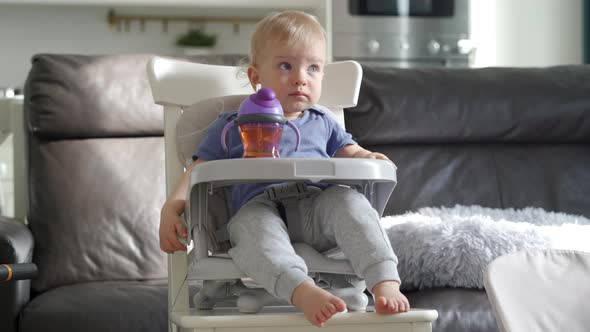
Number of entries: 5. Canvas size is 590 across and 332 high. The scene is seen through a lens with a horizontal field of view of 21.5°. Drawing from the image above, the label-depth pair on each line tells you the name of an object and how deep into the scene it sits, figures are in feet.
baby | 8.04
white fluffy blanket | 10.07
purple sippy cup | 8.51
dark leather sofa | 11.57
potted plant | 21.56
